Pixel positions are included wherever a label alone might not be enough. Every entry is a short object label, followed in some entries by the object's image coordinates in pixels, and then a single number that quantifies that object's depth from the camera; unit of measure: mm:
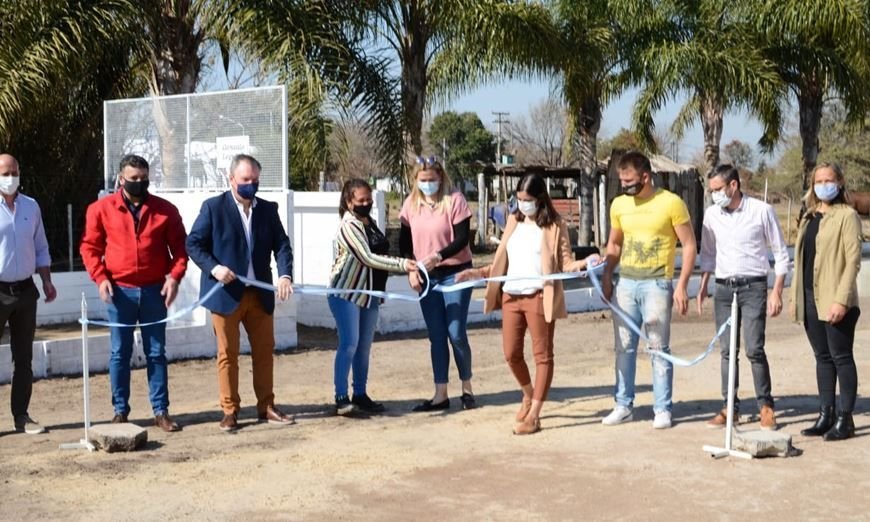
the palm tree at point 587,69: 20406
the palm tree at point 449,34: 15438
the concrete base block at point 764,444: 6871
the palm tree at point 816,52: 21781
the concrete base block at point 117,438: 7168
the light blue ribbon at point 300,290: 7818
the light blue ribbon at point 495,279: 7642
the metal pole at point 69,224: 16969
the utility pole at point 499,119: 60500
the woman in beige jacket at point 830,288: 7324
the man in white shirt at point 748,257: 7566
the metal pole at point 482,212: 28859
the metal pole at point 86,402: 7289
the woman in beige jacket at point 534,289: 7723
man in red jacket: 7703
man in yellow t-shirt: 7578
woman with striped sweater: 8297
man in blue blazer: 7852
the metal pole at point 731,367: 7030
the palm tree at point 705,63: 22078
